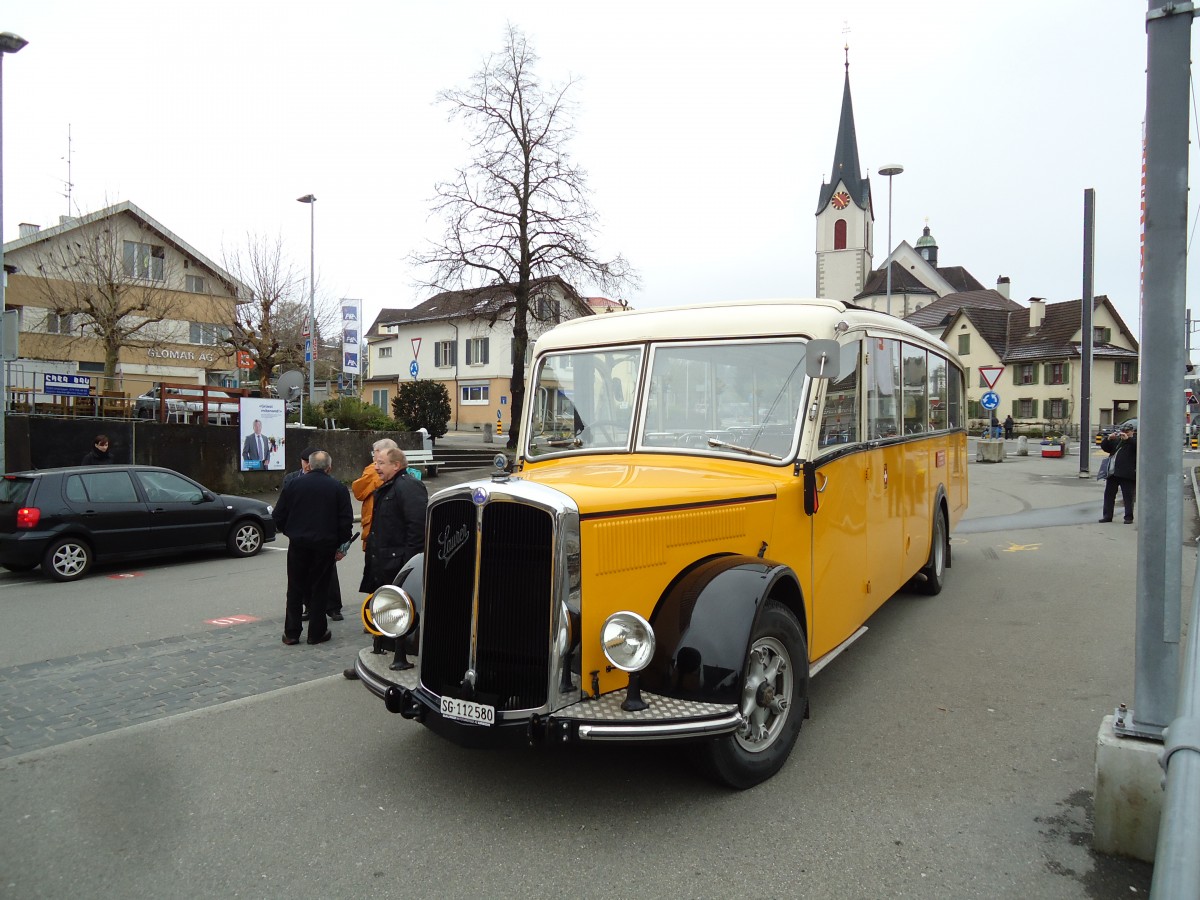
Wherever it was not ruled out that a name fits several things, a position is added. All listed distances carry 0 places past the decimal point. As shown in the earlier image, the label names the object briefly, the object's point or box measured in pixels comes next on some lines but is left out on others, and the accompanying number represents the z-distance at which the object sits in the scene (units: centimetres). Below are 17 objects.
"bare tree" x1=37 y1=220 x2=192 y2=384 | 2789
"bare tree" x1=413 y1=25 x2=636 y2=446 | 2656
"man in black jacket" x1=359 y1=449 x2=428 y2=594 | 658
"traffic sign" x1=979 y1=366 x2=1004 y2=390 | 2428
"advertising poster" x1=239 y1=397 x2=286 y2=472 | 2052
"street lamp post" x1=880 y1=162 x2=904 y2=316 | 2652
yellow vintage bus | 377
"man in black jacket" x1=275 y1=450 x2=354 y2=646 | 697
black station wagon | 1075
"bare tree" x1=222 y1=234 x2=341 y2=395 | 3091
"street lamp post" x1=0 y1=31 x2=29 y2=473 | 1391
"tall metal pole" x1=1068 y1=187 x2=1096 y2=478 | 2277
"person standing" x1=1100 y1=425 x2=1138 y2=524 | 1412
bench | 2484
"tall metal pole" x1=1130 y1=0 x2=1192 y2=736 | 347
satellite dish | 1992
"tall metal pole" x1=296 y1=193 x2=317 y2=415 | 2888
